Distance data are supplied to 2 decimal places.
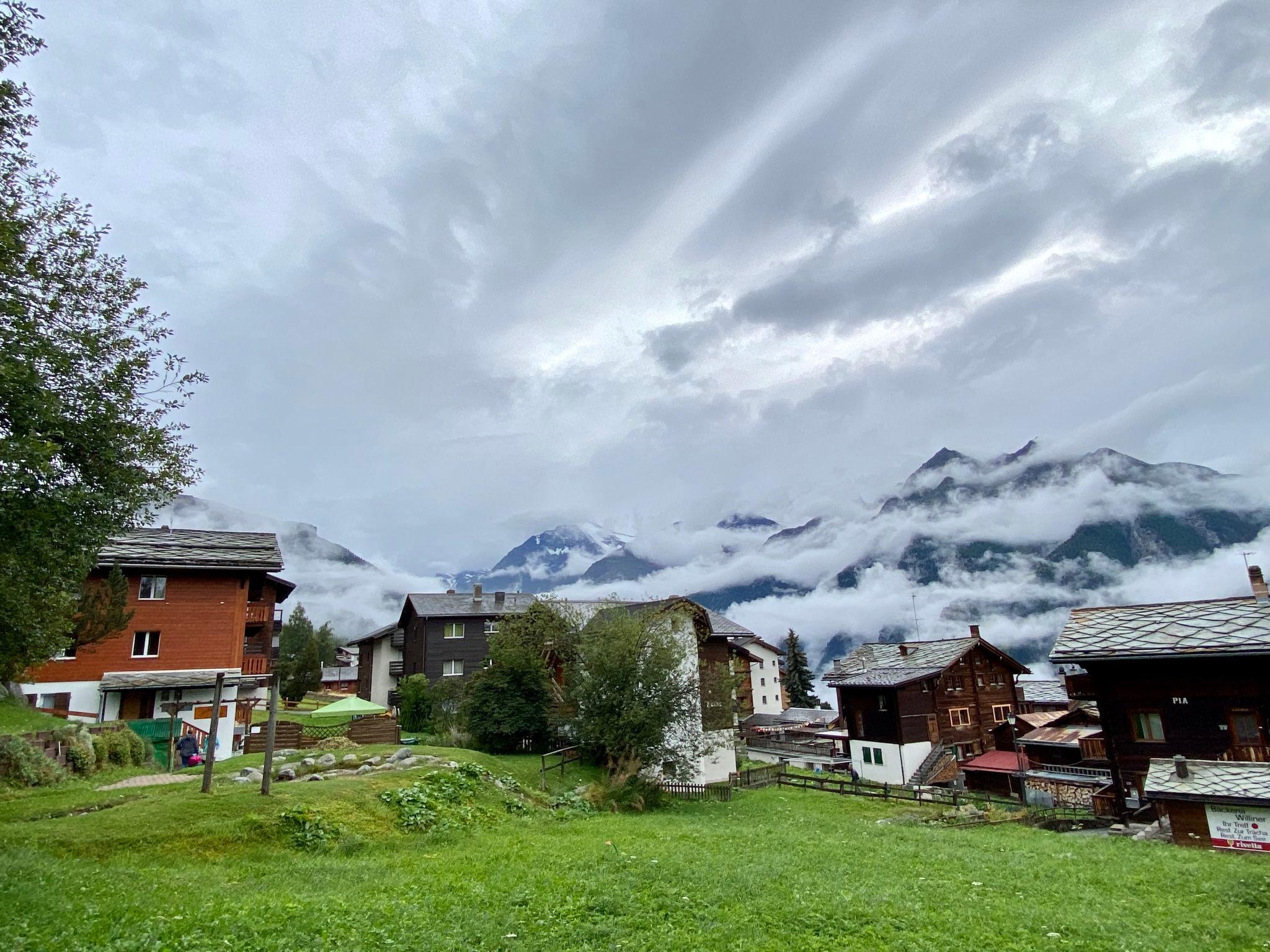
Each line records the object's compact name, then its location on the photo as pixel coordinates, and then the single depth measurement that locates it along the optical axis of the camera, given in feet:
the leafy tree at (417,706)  156.00
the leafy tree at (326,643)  384.06
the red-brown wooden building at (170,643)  111.45
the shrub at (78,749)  71.26
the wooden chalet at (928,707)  167.53
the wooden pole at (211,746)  52.90
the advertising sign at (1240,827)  60.03
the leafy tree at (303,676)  250.16
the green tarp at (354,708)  98.58
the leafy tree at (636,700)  95.09
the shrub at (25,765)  62.39
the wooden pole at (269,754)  52.54
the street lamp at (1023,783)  138.21
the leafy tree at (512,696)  116.06
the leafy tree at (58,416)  37.52
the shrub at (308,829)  48.21
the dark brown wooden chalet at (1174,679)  90.89
